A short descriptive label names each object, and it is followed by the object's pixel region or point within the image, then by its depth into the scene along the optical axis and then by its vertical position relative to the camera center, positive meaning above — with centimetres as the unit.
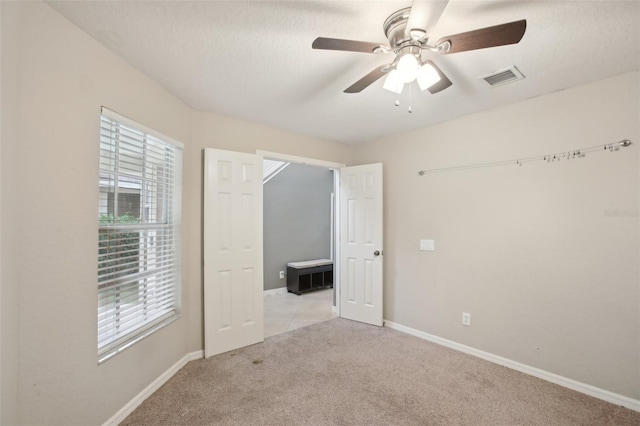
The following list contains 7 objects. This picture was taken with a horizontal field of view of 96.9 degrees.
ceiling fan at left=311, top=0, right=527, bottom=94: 122 +85
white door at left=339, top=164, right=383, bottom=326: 370 -34
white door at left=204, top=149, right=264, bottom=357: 284 -34
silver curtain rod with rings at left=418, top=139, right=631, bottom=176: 217 +54
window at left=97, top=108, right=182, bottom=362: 186 -10
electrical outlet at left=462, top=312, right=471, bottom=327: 294 -105
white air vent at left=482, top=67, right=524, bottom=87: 210 +108
